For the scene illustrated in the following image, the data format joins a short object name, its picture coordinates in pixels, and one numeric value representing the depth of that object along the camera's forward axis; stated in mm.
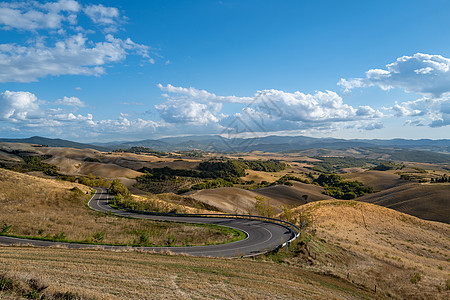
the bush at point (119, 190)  65250
